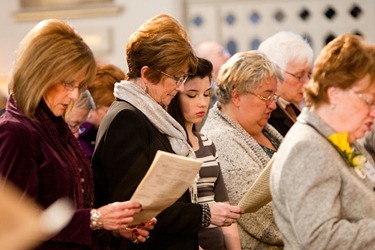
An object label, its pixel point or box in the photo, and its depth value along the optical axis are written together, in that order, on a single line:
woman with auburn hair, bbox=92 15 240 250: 5.61
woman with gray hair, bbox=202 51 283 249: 6.61
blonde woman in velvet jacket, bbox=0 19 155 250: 4.89
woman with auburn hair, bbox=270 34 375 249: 4.52
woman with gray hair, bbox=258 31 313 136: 8.21
